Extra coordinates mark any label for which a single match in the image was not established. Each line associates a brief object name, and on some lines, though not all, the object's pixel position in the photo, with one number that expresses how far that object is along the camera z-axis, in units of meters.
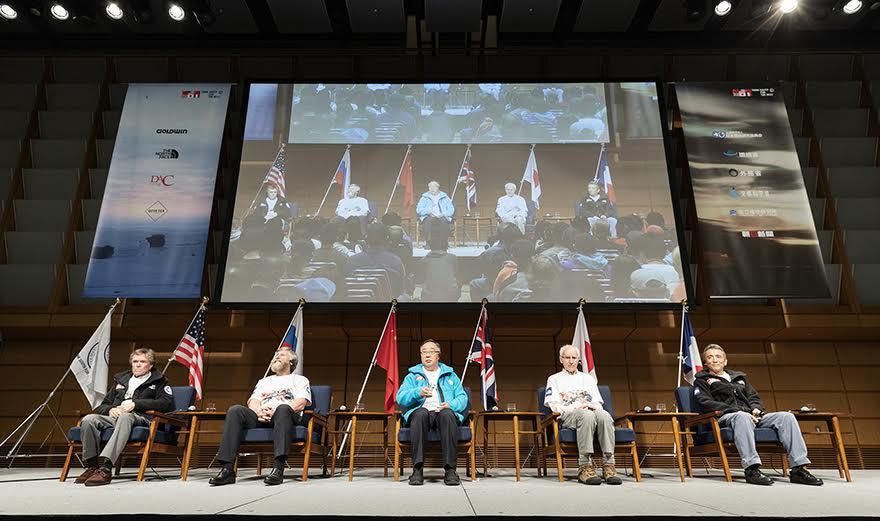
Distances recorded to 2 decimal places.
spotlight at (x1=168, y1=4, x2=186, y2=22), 7.16
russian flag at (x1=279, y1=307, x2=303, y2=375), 5.84
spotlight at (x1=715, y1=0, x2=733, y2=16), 7.14
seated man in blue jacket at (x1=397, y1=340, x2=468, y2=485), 3.83
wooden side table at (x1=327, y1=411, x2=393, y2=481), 4.36
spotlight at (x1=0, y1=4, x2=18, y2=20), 7.31
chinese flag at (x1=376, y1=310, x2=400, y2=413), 5.34
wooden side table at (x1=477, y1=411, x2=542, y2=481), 4.34
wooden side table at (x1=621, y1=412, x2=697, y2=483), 4.25
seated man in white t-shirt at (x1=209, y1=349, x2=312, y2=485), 3.66
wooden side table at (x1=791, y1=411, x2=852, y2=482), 4.28
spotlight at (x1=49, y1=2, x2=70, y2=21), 7.17
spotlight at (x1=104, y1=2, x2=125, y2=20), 7.06
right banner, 6.11
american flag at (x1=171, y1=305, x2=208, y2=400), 5.38
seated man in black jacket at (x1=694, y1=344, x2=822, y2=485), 3.89
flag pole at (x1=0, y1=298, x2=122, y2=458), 5.92
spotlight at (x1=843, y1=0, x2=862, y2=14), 7.26
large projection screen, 6.05
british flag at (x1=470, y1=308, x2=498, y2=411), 5.21
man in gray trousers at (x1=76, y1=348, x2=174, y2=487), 3.81
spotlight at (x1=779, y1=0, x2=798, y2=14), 6.70
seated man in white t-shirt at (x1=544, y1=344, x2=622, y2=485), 3.81
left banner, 6.18
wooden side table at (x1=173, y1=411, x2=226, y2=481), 3.98
